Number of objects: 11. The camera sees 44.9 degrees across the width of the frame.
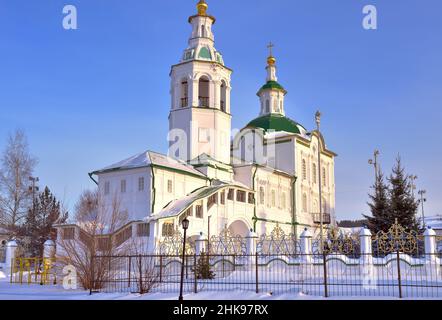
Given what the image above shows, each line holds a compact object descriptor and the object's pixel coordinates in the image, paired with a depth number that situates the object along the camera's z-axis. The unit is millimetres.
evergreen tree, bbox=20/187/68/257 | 36125
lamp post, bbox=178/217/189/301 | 15489
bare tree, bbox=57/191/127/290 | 17016
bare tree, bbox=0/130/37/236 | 35062
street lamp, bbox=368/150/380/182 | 38691
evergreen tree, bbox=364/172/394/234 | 34531
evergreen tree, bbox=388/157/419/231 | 33781
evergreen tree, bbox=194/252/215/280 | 19516
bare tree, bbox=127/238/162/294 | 16127
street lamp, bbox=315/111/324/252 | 32344
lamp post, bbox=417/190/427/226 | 53847
